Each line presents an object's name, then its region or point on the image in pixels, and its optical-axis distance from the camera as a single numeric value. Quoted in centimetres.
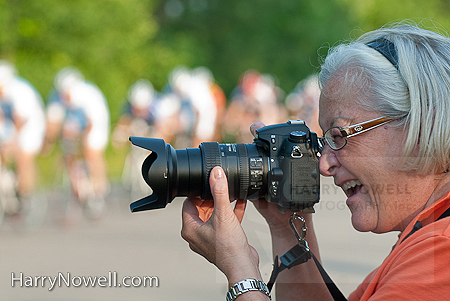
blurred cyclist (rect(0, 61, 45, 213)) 1509
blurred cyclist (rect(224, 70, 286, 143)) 3116
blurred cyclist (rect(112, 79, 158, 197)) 2058
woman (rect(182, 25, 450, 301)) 299
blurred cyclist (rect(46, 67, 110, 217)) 1620
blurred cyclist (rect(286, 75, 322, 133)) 3056
